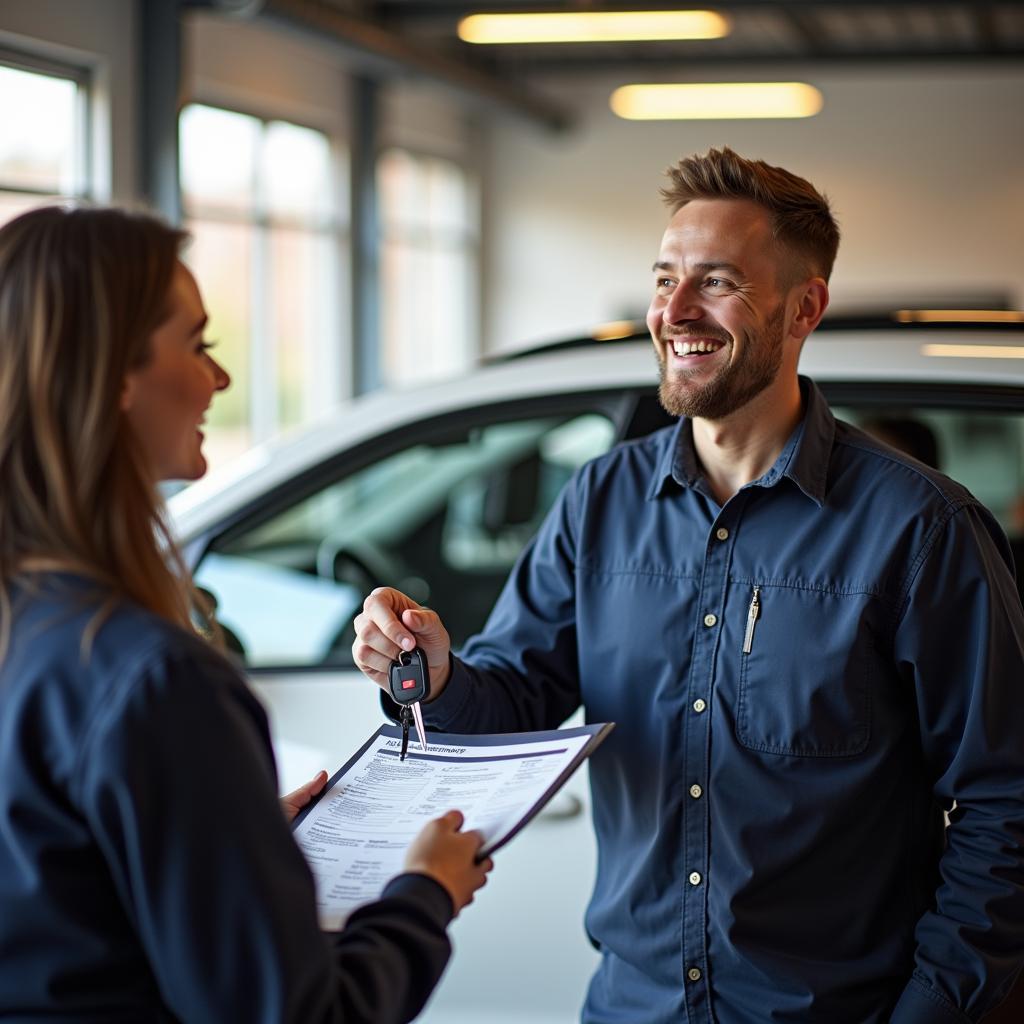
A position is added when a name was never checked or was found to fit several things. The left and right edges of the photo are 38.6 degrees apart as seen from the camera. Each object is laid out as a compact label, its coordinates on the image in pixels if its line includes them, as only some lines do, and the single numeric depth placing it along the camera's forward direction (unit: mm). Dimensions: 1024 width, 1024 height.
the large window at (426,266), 12828
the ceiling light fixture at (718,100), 10203
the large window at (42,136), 7207
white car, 2498
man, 1673
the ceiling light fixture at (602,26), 8445
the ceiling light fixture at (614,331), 2848
